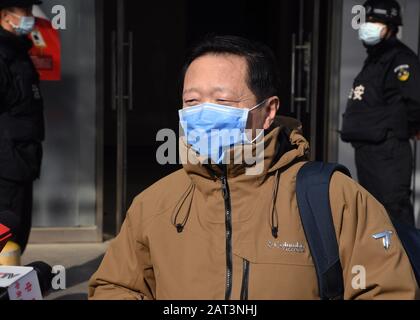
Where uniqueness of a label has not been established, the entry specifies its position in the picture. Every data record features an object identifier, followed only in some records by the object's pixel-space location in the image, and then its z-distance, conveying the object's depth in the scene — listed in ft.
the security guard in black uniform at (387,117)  14.53
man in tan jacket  5.54
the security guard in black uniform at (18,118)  12.80
